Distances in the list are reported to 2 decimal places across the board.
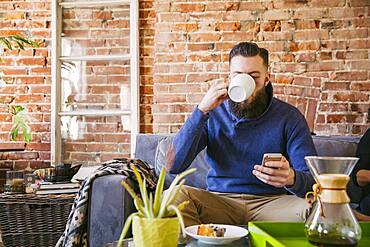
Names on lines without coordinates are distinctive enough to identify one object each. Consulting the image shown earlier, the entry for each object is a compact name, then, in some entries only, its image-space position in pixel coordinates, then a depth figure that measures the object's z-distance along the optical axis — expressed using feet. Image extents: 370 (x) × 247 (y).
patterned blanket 6.72
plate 4.67
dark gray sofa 6.66
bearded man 7.02
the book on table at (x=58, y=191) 8.55
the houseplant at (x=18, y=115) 12.50
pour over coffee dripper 3.91
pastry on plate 4.77
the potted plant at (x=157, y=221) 4.03
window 12.76
